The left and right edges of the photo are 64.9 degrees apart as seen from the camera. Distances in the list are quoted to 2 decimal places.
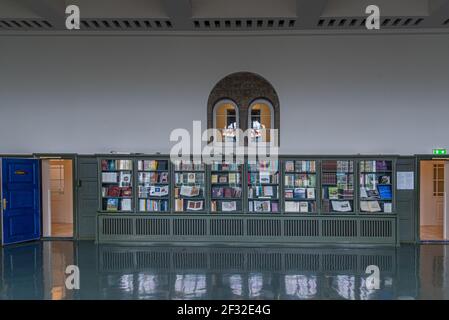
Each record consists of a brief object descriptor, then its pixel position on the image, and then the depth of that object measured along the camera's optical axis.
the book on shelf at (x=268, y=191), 8.11
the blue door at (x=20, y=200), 8.08
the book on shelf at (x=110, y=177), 8.27
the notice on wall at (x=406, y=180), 8.17
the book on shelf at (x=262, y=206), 8.02
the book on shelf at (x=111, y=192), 8.23
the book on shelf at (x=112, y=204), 8.19
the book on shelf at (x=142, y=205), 8.15
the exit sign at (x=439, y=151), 8.16
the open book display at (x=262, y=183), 8.07
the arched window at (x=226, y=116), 8.59
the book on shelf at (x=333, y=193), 7.99
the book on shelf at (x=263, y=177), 8.15
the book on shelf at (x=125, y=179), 8.27
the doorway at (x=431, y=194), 10.20
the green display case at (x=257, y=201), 7.84
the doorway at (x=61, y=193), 11.09
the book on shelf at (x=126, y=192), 8.22
